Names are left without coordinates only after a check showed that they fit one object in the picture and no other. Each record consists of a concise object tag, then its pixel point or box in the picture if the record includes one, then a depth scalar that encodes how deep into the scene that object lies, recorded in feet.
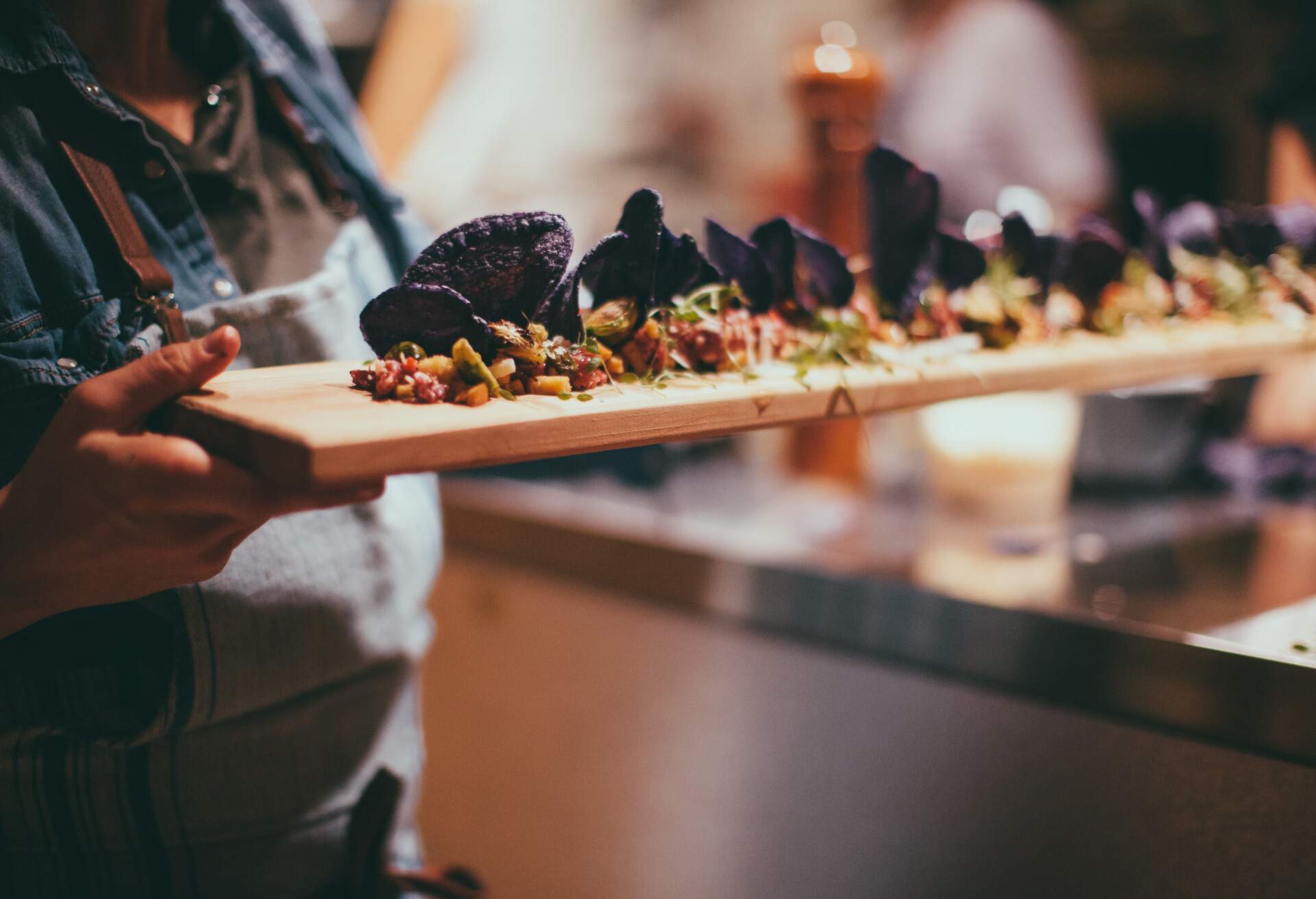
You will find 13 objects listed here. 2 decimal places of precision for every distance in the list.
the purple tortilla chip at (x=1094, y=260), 3.17
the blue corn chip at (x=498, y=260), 1.92
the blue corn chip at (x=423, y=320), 1.87
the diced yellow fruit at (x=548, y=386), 1.96
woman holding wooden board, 1.72
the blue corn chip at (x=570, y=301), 2.05
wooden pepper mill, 3.85
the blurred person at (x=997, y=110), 7.42
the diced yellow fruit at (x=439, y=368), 1.87
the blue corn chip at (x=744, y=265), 2.43
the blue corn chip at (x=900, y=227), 2.68
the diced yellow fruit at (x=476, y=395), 1.81
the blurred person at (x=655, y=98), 10.13
